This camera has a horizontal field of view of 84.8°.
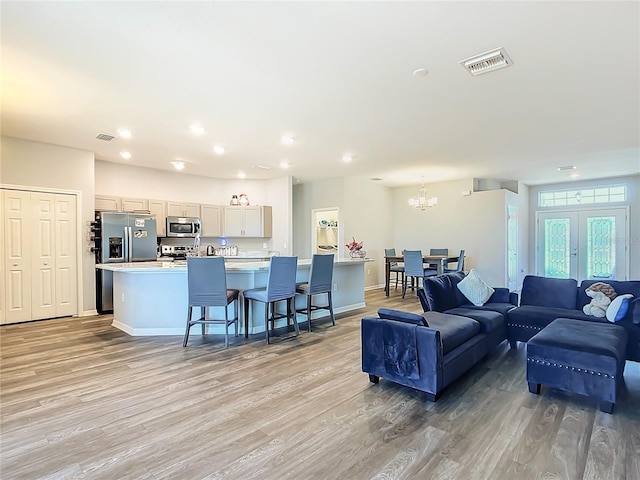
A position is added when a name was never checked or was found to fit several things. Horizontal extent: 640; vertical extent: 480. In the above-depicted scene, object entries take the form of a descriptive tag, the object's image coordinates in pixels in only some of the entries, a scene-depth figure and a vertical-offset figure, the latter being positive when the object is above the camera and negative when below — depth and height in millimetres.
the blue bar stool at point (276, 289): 4203 -667
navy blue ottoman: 2465 -943
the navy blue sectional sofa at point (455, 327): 2695 -851
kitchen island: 4500 -782
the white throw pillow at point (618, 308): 3253 -700
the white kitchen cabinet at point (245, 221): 8164 +338
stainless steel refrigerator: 5789 -133
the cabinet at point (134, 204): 6598 +604
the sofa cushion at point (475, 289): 4219 -675
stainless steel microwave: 7089 +191
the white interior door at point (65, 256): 5469 -316
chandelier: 7887 +738
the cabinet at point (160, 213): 6973 +455
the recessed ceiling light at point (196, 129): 4484 +1403
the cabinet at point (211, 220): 7797 +354
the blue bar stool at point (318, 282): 4785 -657
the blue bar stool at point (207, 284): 3932 -550
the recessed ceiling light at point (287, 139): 4949 +1397
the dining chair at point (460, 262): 7617 -604
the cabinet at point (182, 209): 7223 +560
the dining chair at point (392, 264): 8000 -757
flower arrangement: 6274 -290
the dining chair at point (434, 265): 7573 -712
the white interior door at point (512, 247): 8195 -308
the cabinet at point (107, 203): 6281 +595
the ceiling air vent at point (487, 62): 2781 +1432
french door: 8188 -250
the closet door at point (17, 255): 5051 -270
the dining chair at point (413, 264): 7344 -627
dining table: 7473 -581
